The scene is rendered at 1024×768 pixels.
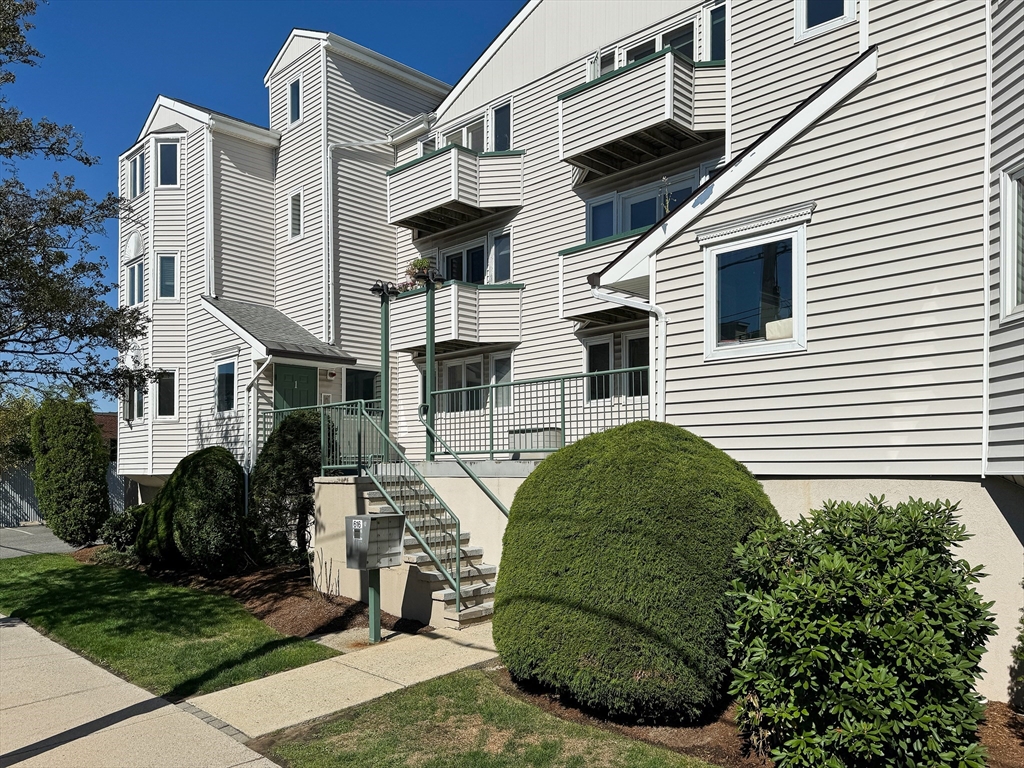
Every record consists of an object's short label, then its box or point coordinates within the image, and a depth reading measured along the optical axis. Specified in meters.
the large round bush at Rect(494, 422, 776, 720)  5.90
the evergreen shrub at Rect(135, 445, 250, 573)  13.12
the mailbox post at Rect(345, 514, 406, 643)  8.84
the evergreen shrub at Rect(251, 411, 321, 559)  13.38
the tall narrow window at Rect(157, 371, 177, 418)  19.92
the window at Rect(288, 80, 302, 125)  19.91
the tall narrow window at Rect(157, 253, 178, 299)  20.25
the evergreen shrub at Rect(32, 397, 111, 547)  19.02
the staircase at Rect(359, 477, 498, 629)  9.47
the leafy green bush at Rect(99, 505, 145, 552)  16.86
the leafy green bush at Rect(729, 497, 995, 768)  4.91
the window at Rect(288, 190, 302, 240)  19.78
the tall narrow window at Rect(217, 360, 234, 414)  18.05
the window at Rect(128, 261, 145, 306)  21.11
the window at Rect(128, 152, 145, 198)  21.48
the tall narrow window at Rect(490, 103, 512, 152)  16.80
